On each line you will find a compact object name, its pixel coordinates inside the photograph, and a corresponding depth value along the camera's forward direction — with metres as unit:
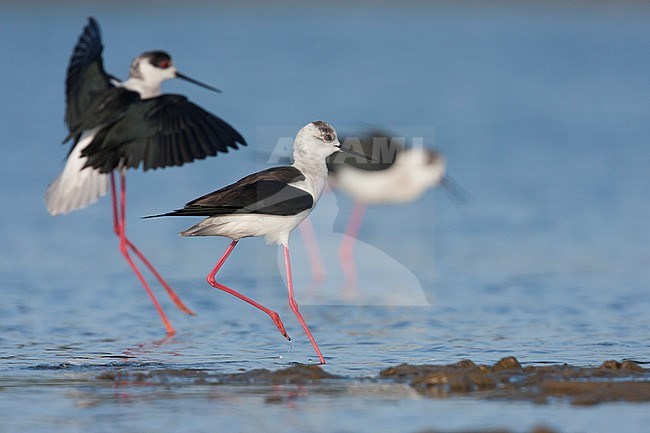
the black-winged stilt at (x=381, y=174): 21.45
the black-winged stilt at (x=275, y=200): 11.86
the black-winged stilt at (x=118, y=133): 13.80
